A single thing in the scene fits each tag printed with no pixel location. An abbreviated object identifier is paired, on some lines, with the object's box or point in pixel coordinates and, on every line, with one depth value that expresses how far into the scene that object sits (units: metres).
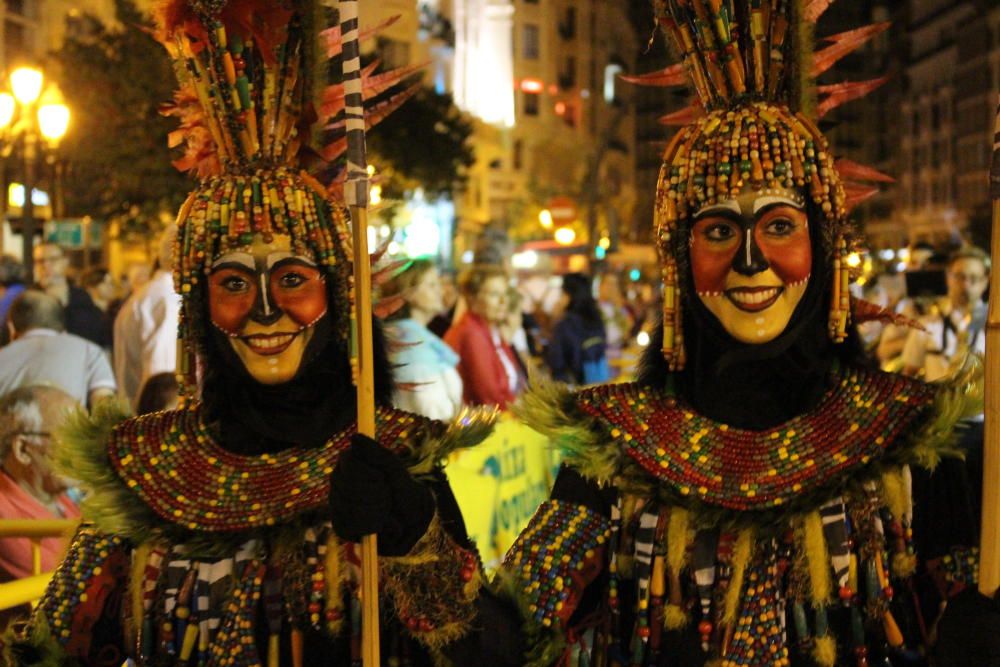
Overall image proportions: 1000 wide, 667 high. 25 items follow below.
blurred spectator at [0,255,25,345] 8.86
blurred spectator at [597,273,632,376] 16.05
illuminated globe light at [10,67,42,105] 10.38
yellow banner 6.28
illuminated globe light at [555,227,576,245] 25.94
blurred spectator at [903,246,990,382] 8.61
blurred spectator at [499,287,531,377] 9.27
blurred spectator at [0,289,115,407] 6.06
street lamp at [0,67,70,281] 10.41
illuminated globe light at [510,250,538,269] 38.53
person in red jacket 8.66
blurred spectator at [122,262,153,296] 10.75
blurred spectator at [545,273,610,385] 11.34
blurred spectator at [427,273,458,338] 9.38
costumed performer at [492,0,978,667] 2.67
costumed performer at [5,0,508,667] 2.89
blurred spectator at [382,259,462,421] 7.18
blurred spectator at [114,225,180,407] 7.23
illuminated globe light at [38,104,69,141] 10.84
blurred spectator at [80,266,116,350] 12.80
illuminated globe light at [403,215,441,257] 23.81
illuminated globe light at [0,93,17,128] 10.57
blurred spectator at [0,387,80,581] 5.10
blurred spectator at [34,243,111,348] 8.62
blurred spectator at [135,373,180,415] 6.33
